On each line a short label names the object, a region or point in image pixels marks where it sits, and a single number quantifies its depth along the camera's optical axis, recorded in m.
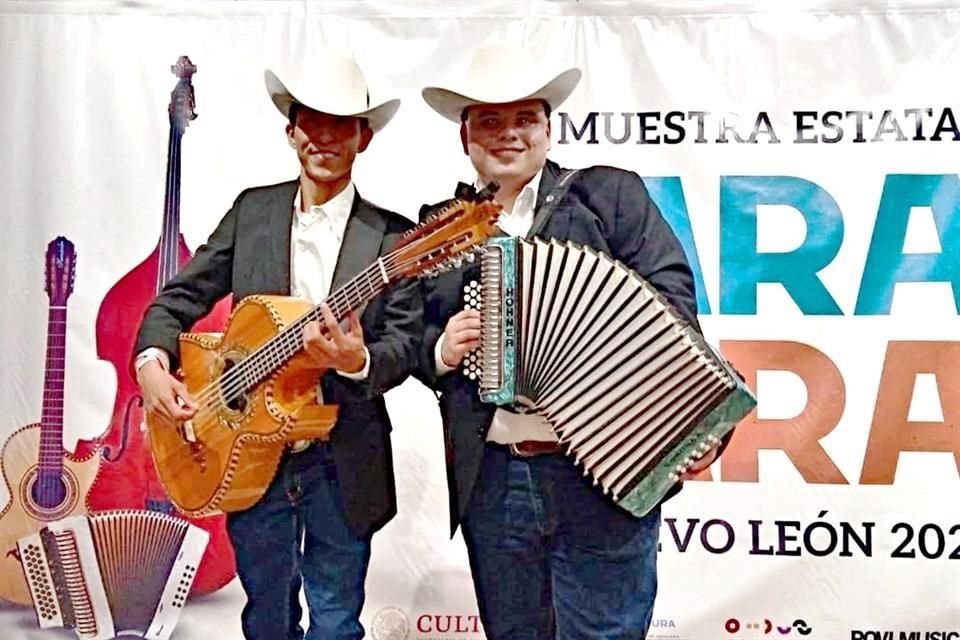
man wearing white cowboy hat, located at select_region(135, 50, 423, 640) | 1.99
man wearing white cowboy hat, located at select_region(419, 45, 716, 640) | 1.90
